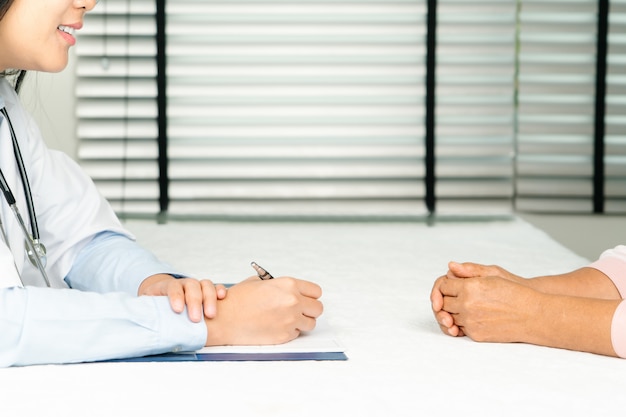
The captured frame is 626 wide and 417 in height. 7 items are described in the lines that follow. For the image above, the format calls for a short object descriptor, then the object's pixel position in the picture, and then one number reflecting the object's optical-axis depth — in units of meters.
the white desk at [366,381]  1.69
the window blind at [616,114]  5.12
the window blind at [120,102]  5.12
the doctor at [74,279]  1.82
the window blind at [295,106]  5.16
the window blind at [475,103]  5.17
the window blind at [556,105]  5.14
